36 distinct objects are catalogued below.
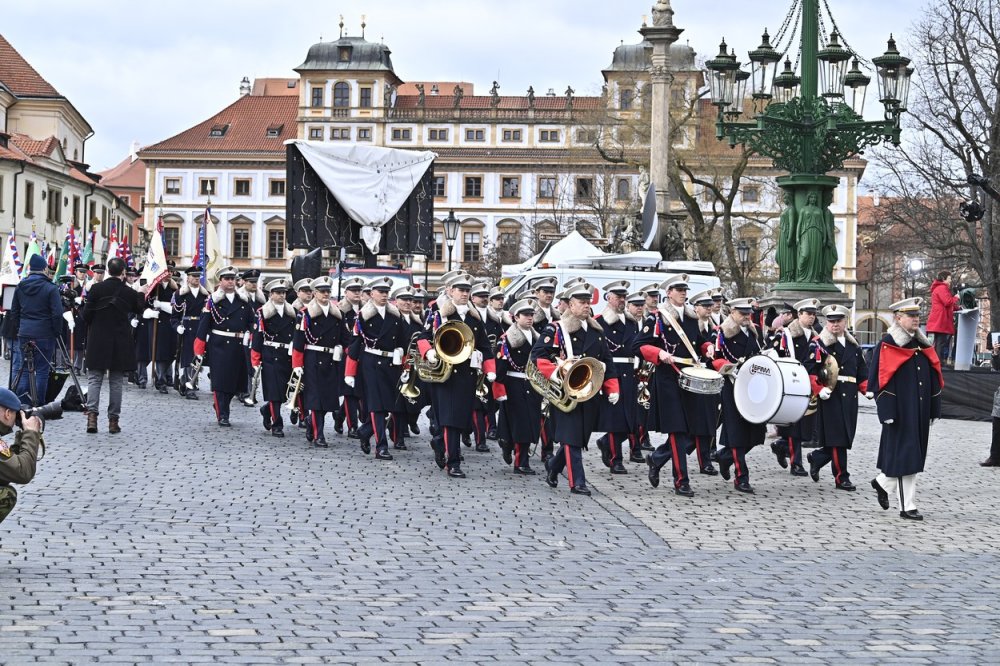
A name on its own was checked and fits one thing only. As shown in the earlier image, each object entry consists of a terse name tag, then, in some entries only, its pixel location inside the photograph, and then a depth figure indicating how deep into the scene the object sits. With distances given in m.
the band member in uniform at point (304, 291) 17.66
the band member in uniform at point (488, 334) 15.02
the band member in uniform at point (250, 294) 19.47
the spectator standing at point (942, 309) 27.98
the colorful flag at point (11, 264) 31.17
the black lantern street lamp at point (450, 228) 41.47
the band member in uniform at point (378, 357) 15.41
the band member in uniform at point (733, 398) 13.66
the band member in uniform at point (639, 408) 15.85
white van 26.34
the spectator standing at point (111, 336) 16.22
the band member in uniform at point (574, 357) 12.87
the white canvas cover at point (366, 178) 25.12
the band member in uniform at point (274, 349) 17.28
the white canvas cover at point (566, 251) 31.06
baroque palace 103.50
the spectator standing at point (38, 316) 16.98
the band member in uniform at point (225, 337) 18.39
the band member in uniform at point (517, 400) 14.50
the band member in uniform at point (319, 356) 16.50
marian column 42.52
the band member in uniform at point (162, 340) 23.86
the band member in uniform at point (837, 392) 14.27
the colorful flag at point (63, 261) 31.32
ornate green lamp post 21.11
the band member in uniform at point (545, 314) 15.48
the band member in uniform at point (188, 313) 23.11
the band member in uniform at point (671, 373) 13.23
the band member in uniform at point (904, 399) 12.05
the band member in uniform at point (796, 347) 15.12
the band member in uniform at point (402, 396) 15.59
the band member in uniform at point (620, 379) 13.47
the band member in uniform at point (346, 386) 16.61
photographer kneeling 8.02
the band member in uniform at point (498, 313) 16.61
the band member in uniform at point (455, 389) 13.89
